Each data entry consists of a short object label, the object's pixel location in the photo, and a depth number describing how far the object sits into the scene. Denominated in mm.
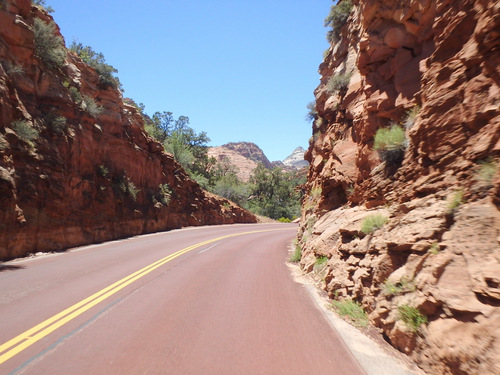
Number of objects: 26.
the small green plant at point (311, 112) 17388
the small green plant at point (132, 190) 18719
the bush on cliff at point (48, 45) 13602
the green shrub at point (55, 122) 12808
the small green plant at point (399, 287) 3997
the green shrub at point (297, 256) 11055
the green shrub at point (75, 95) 15203
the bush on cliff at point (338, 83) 12227
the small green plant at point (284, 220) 45219
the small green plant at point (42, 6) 15325
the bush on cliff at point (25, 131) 10836
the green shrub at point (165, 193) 23395
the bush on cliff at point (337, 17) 13374
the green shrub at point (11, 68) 11562
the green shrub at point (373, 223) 5887
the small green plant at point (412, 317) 3558
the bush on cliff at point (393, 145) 6707
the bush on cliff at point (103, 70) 19266
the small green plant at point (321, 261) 7911
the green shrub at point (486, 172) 3744
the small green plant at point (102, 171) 16281
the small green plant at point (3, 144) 9782
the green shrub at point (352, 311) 4751
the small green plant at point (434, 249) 3918
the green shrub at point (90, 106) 16198
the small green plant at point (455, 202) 4046
